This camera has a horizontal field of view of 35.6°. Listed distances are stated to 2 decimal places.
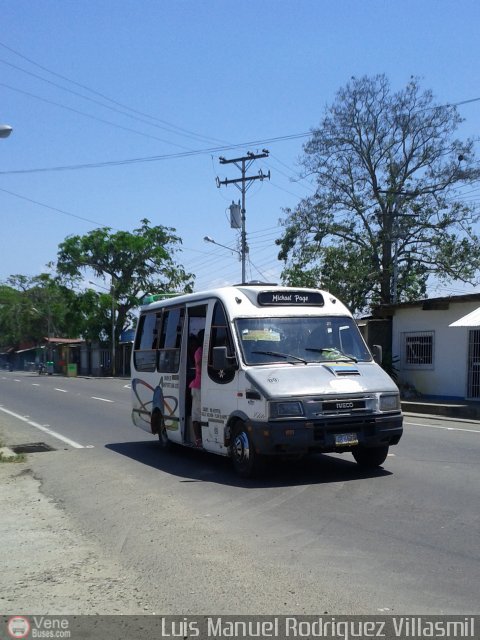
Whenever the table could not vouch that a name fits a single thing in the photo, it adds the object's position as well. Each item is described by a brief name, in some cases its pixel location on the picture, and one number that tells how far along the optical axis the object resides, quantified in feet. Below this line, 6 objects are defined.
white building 75.36
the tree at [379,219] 138.72
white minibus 30.27
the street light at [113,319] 195.21
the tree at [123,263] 200.13
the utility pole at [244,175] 136.46
